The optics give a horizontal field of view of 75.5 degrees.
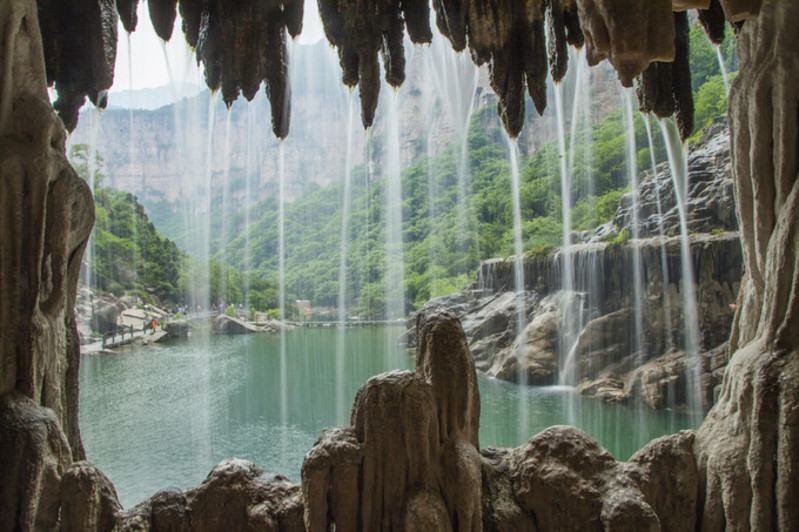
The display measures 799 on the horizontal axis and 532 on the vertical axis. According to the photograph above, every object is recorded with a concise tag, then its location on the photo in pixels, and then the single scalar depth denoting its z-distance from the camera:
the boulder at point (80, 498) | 3.04
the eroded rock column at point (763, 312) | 2.73
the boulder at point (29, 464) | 2.90
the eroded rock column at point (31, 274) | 2.99
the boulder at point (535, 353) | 13.63
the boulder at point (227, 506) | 3.20
